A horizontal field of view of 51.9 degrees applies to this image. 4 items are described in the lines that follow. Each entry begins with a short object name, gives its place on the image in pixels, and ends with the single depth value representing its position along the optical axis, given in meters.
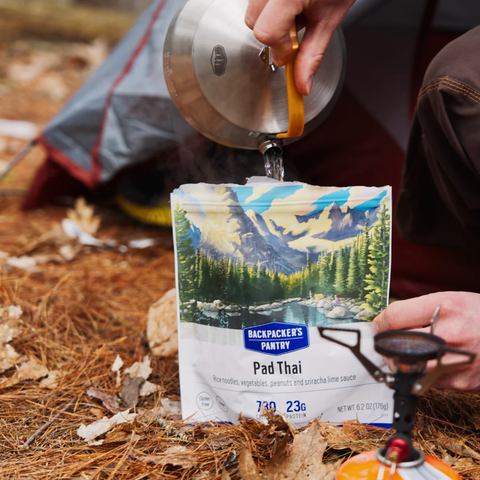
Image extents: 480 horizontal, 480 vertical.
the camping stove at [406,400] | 0.60
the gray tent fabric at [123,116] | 1.68
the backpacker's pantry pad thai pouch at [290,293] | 0.85
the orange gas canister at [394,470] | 0.61
